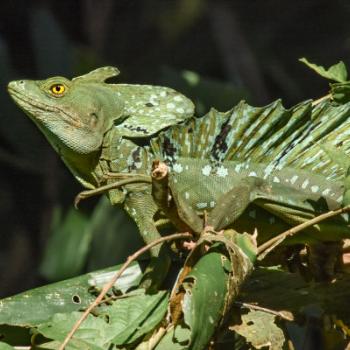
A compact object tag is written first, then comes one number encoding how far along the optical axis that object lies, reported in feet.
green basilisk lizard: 19.93
